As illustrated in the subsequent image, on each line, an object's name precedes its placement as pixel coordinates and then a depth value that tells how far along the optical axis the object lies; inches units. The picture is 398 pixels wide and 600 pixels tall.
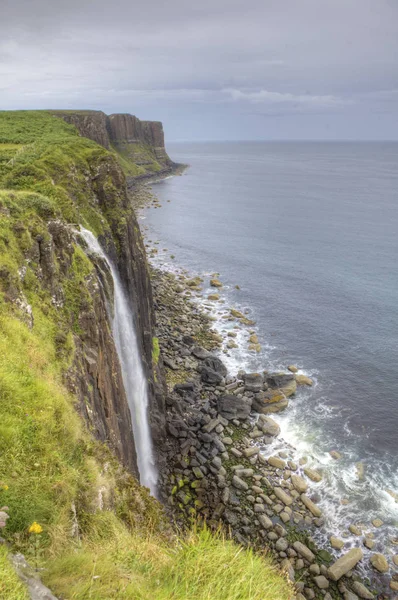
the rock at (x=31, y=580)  222.8
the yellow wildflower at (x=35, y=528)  290.0
